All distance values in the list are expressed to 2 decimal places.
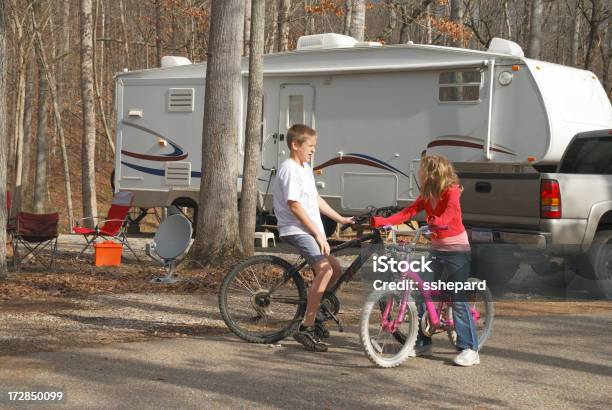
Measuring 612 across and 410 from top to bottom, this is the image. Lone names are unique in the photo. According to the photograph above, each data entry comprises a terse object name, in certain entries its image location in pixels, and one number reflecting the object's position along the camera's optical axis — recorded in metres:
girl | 6.47
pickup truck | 9.78
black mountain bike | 6.85
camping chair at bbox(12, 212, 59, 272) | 11.97
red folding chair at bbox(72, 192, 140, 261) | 12.88
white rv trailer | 13.20
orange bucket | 12.36
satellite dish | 10.70
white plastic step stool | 14.88
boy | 6.67
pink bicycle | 6.40
